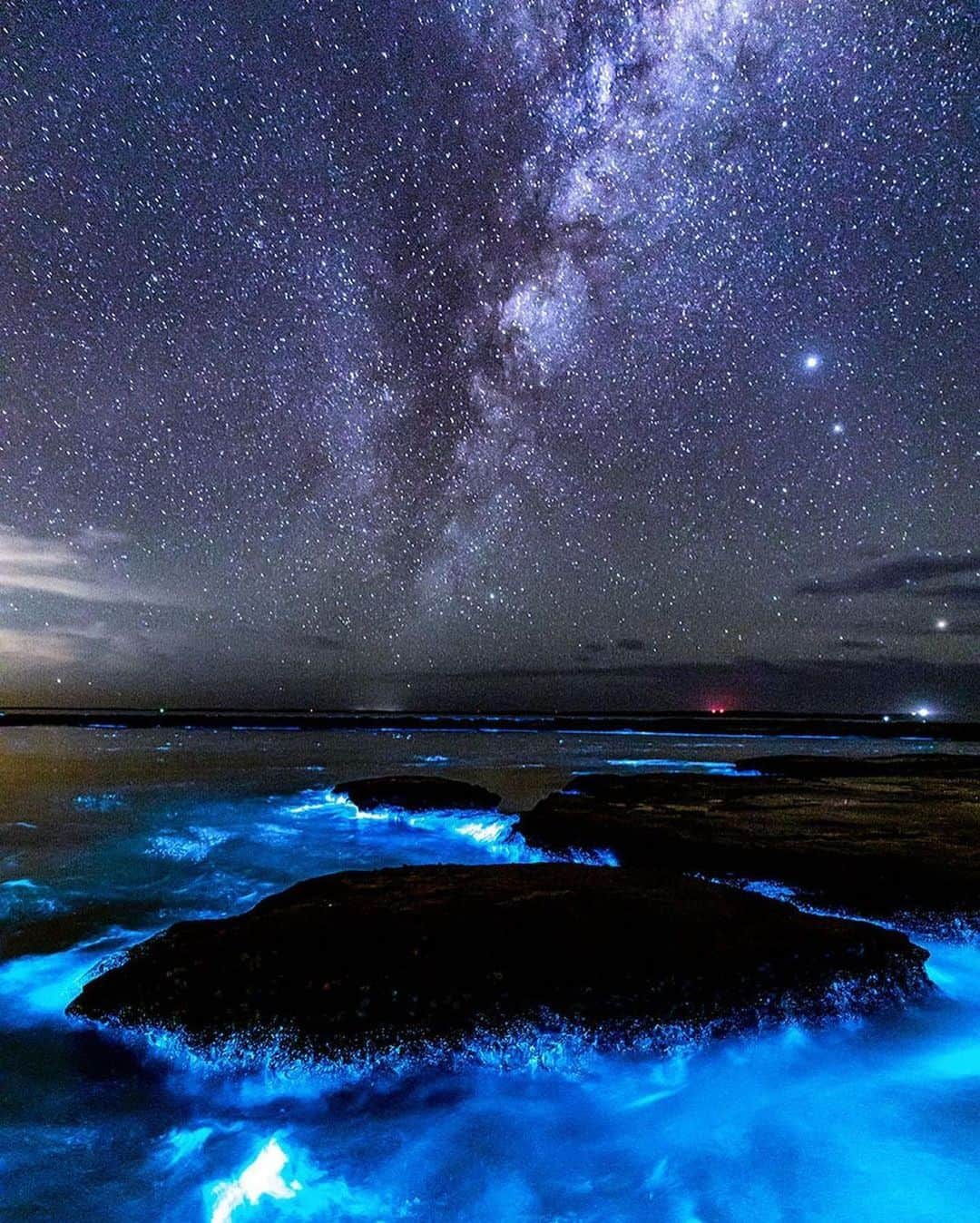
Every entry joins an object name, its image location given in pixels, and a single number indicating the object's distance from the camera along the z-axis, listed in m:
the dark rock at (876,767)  25.67
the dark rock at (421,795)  21.44
